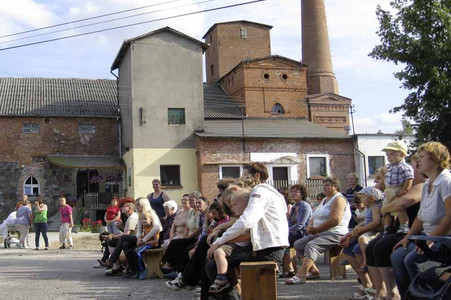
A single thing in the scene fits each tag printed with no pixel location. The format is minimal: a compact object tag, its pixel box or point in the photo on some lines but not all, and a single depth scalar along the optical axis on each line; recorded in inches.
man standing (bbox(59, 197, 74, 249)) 751.1
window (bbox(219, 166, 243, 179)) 1244.5
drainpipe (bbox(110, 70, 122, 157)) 1413.6
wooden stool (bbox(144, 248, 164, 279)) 401.4
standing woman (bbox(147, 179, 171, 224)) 497.1
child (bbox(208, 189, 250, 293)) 241.3
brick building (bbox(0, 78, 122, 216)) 1346.0
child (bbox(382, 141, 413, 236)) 245.3
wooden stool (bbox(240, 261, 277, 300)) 226.5
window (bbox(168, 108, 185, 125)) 1284.4
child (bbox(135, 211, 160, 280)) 403.9
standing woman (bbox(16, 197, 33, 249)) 765.9
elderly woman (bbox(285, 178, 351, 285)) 320.2
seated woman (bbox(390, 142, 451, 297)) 203.6
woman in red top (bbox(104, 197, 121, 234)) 550.3
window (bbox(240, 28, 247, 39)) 1857.9
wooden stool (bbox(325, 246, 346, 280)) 348.5
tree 714.8
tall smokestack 1834.4
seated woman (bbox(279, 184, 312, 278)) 383.9
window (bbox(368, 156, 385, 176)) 1331.2
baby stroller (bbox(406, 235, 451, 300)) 174.8
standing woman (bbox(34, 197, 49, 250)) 741.9
